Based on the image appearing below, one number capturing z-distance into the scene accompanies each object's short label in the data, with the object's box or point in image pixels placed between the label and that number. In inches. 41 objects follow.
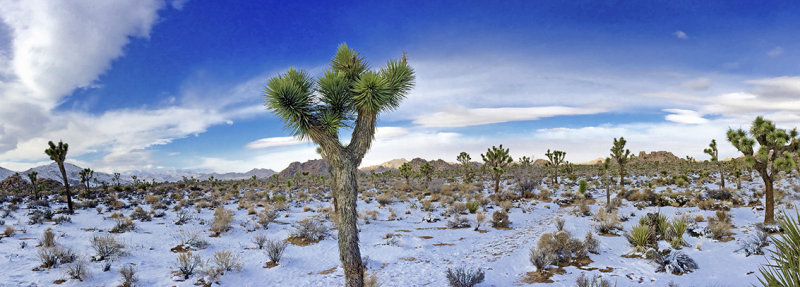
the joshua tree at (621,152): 1266.0
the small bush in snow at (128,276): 355.6
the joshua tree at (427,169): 1422.9
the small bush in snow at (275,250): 448.8
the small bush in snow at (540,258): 375.2
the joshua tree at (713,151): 1149.7
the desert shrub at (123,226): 568.3
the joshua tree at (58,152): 761.6
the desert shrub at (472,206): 797.2
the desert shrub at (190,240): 498.9
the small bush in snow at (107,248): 417.4
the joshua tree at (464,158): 1858.8
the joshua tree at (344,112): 310.5
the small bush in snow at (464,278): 334.3
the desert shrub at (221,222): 585.6
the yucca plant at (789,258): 120.2
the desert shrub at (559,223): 566.4
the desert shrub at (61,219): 617.0
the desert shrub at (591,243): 433.7
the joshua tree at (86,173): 1309.7
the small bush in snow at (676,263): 345.7
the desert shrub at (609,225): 548.4
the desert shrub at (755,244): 376.8
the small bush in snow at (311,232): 559.2
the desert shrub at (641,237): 412.0
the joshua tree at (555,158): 1533.0
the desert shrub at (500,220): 669.3
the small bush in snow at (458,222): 671.8
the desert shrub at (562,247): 404.5
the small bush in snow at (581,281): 300.1
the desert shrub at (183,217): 656.7
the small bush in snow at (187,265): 383.8
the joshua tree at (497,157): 1205.7
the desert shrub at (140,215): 670.3
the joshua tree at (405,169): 1479.5
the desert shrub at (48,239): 464.1
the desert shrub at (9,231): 515.5
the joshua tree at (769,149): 517.3
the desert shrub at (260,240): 501.4
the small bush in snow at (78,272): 358.3
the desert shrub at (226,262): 397.7
